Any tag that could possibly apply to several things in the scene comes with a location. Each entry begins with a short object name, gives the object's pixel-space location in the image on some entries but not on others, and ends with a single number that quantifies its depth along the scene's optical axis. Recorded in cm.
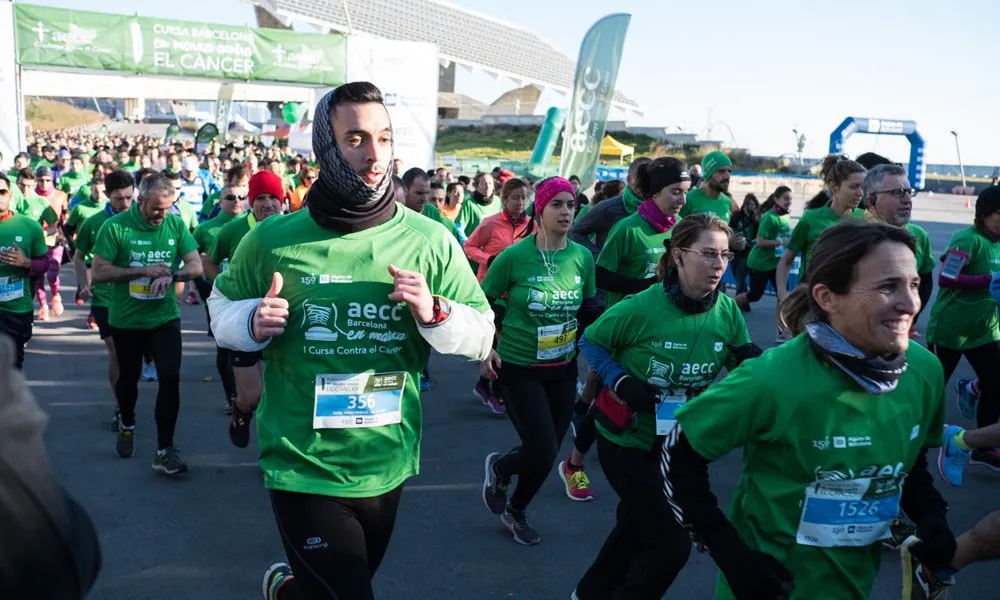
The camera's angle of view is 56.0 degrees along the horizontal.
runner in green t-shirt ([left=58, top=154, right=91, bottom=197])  1598
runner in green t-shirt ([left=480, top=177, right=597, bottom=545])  495
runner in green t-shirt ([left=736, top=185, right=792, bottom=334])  1106
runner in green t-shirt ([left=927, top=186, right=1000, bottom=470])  621
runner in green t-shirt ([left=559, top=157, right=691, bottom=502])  591
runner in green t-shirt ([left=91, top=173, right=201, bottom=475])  598
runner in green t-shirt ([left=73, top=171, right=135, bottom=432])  719
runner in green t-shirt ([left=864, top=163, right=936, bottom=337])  557
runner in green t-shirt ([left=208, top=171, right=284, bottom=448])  633
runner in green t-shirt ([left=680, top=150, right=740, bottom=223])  830
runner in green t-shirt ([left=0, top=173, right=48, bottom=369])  630
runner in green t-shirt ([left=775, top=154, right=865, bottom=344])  646
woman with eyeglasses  365
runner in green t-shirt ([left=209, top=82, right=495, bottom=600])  276
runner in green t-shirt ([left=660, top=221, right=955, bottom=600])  227
